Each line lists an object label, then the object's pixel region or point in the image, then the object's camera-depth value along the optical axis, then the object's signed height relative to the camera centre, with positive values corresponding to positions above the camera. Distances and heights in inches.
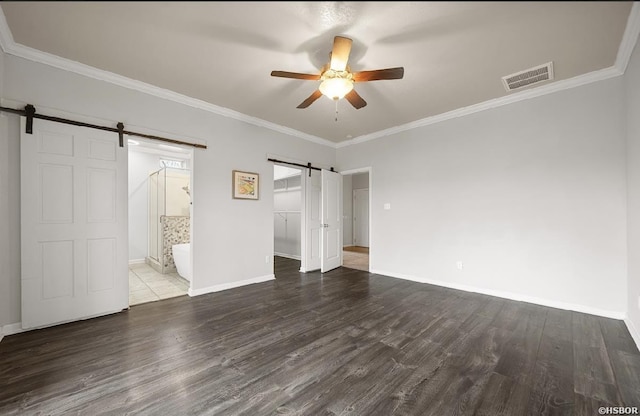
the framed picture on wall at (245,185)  151.7 +15.7
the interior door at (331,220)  193.8 -8.8
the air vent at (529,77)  104.2 +57.5
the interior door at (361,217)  331.3 -10.4
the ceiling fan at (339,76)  84.3 +47.3
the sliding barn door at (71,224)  93.9 -5.2
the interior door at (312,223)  193.0 -10.3
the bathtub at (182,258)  157.5 -31.3
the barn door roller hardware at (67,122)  92.1 +35.7
